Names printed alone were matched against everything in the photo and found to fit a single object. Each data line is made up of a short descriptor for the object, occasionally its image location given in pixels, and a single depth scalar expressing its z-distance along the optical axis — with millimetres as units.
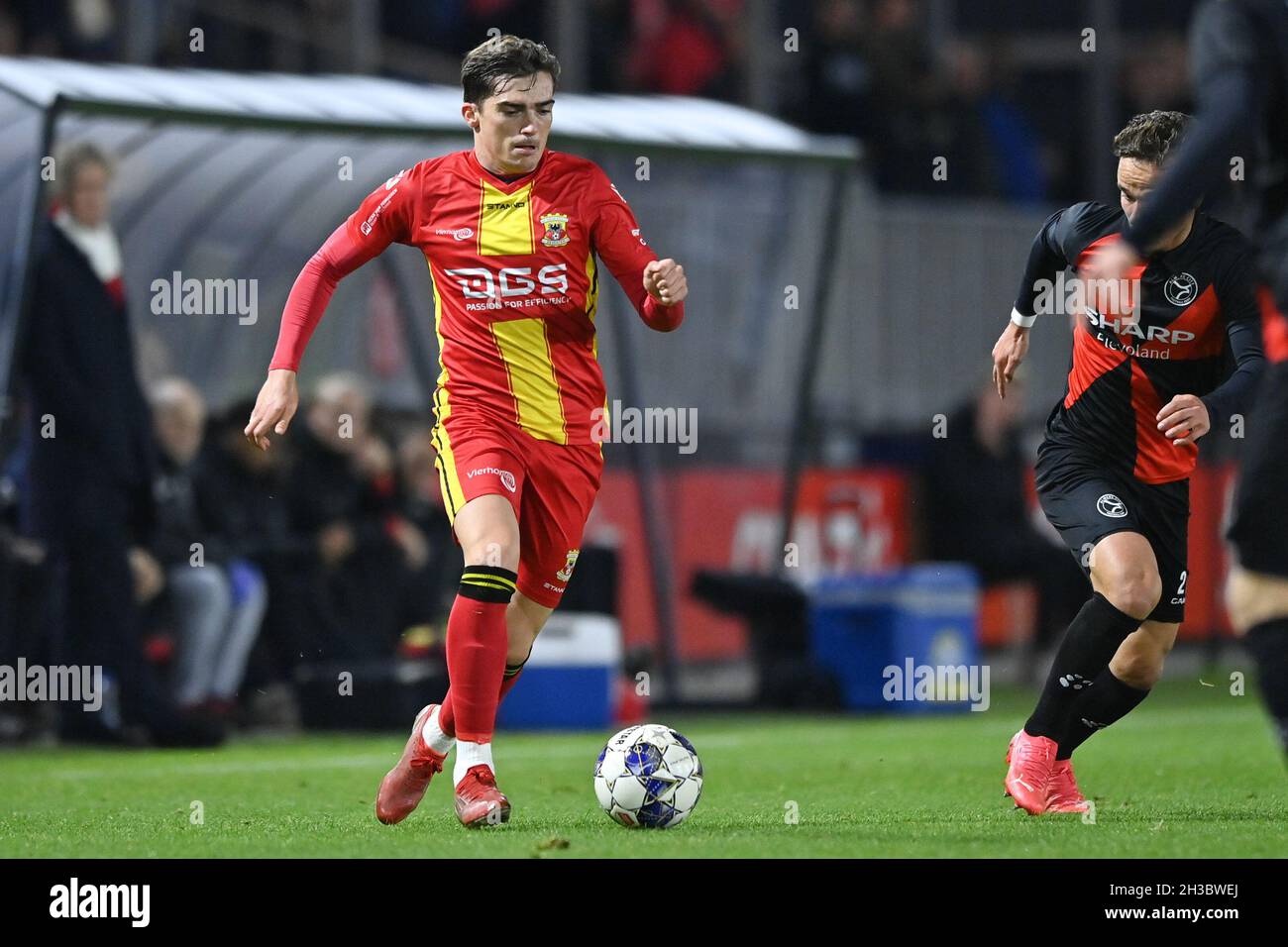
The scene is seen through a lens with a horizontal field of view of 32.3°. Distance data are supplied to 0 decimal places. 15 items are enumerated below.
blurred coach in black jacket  10586
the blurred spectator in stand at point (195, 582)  11812
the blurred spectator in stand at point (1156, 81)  19797
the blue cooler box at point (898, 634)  13711
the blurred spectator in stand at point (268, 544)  12281
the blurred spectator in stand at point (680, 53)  18250
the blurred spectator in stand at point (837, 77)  17266
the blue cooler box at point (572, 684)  12305
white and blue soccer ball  6543
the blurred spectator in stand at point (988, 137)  18438
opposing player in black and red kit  6773
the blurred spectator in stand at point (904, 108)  17812
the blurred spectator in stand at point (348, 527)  12414
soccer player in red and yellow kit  6582
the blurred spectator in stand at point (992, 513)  15273
